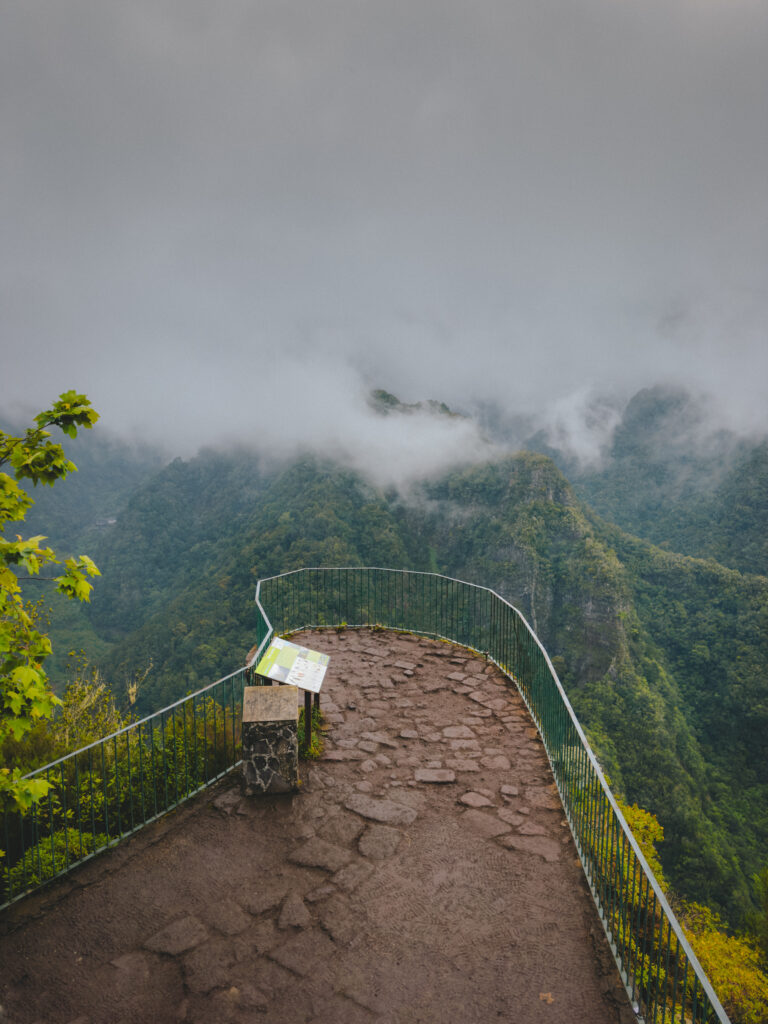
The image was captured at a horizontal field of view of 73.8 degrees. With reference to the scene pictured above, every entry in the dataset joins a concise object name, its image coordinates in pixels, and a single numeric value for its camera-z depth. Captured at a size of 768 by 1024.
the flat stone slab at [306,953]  3.18
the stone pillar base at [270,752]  4.92
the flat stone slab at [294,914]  3.51
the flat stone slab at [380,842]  4.23
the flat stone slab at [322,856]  4.09
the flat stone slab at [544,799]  4.84
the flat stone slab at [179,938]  3.32
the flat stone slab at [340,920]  3.41
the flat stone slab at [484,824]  4.50
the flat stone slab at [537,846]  4.21
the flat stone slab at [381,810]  4.68
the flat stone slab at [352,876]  3.88
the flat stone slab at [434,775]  5.30
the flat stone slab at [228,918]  3.47
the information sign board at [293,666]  5.68
